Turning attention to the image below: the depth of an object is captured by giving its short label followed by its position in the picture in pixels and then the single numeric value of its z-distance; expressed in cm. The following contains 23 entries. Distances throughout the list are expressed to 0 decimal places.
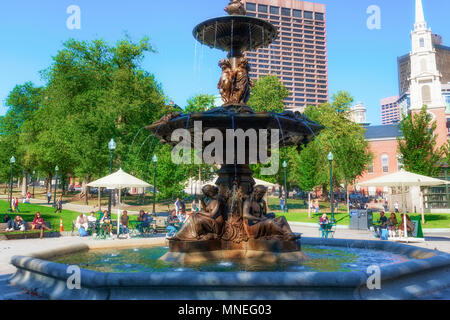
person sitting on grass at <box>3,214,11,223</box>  1950
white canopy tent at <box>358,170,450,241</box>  1771
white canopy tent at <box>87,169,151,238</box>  1886
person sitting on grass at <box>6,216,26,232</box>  1908
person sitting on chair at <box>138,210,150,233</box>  1858
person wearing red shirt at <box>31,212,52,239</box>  1834
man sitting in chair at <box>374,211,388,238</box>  1800
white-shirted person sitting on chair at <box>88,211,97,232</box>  1950
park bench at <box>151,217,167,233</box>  2004
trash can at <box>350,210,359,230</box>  2472
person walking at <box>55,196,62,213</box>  2956
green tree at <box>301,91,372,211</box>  4159
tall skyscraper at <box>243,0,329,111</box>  16612
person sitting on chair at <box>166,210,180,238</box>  1530
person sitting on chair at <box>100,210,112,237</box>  1766
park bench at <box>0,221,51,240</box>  1736
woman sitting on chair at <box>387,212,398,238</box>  1673
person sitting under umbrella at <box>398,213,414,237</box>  1611
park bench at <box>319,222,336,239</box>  1662
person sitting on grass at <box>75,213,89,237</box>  1905
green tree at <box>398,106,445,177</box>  2839
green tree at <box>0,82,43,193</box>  5243
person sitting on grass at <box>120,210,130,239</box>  1829
